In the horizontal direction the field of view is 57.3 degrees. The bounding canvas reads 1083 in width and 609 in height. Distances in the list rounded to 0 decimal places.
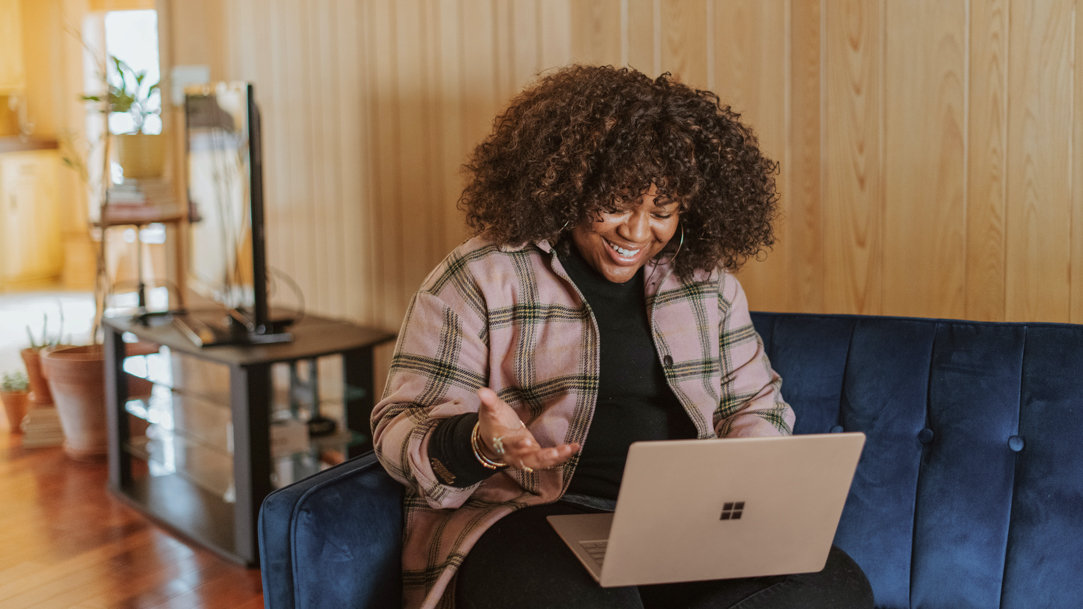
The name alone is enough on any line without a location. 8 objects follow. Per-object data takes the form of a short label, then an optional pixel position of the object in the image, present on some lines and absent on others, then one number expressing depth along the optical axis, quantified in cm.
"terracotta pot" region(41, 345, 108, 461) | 343
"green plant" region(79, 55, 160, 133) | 310
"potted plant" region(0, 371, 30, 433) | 389
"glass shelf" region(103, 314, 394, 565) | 252
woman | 143
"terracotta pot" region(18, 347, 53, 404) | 373
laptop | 115
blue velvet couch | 136
